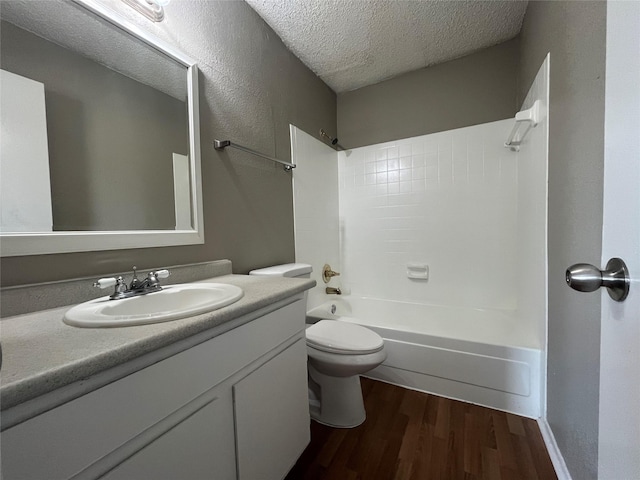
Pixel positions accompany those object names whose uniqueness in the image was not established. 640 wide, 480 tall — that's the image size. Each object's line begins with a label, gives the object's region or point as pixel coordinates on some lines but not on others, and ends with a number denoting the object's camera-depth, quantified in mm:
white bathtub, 1413
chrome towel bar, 1351
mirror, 759
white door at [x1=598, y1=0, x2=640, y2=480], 375
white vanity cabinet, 429
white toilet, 1297
